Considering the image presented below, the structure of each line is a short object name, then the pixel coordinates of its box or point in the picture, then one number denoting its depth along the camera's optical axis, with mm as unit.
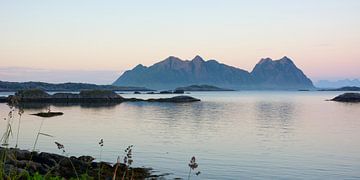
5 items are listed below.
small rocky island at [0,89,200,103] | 119500
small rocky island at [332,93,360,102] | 148125
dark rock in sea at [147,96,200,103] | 137375
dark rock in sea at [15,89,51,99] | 118625
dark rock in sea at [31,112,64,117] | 72012
